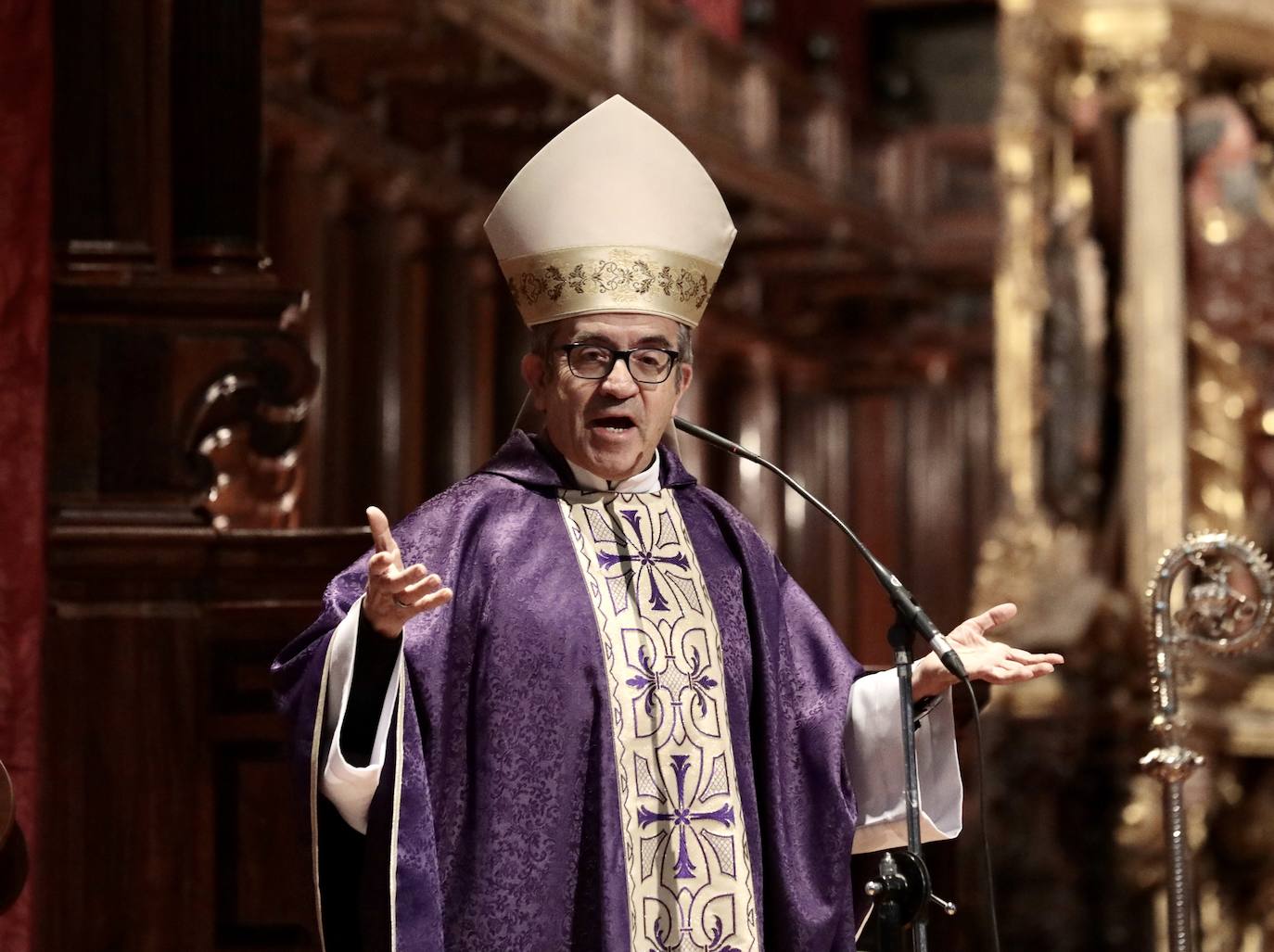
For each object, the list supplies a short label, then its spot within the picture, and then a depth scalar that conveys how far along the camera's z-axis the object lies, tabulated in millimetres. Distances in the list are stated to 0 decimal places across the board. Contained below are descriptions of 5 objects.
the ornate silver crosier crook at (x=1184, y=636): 8234
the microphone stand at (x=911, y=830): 6582
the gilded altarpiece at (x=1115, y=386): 18375
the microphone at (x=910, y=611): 6656
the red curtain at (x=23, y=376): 8187
